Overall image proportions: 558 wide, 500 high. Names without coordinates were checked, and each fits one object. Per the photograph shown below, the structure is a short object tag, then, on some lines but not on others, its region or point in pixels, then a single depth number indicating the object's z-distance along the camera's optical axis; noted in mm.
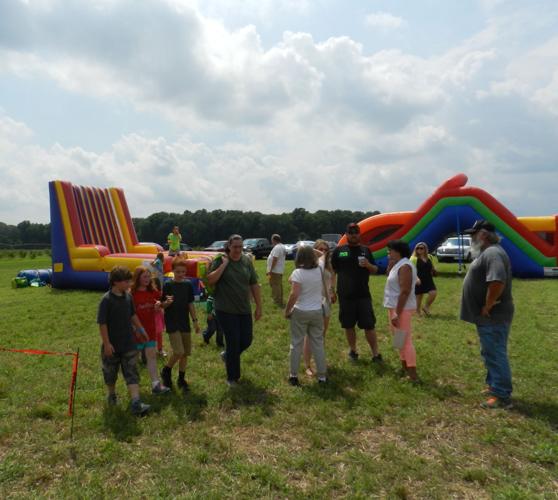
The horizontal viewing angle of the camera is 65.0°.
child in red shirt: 4945
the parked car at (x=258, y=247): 29641
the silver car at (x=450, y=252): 22259
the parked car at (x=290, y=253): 29581
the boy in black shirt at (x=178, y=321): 5016
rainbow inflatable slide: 15156
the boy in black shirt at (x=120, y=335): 4348
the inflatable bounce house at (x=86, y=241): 12953
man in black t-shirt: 5703
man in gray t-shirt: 4234
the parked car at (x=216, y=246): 29709
